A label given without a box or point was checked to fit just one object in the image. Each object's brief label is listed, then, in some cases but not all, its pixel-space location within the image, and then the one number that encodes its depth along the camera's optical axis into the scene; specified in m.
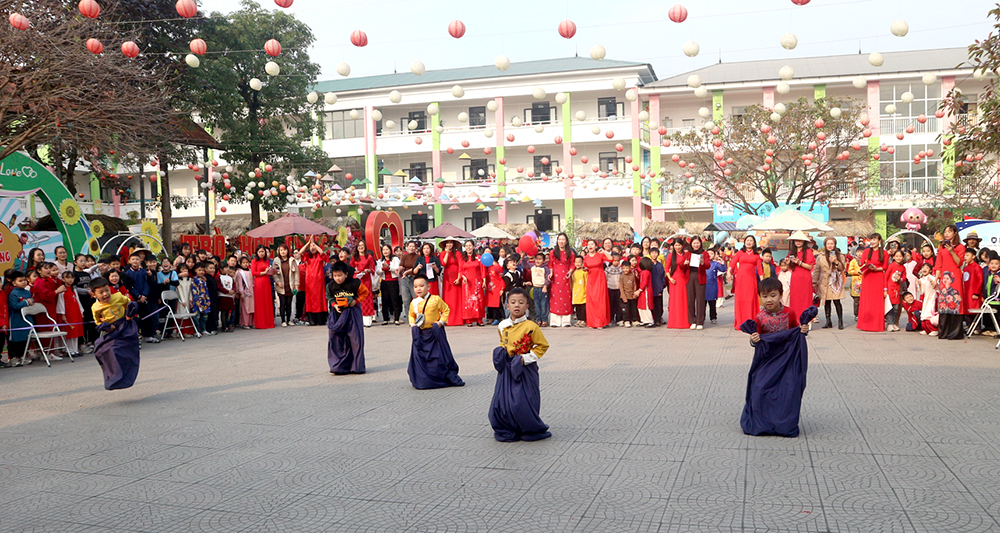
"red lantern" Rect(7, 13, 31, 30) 9.65
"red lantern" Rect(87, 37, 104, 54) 11.08
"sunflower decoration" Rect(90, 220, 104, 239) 17.58
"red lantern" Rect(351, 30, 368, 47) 10.66
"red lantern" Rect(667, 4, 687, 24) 9.73
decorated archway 15.77
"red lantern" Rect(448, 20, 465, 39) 10.45
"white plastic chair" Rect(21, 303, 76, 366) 10.66
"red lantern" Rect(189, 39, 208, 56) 11.22
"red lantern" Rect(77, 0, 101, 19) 9.59
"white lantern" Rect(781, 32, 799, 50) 10.66
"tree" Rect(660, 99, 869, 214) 25.47
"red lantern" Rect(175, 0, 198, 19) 9.77
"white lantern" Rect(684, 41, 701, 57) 11.09
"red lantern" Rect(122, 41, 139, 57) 10.83
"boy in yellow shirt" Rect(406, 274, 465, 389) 8.20
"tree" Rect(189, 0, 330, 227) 25.19
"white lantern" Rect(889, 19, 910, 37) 10.11
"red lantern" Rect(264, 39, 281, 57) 11.13
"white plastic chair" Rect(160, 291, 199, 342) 13.40
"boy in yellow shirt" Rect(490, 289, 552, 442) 5.86
